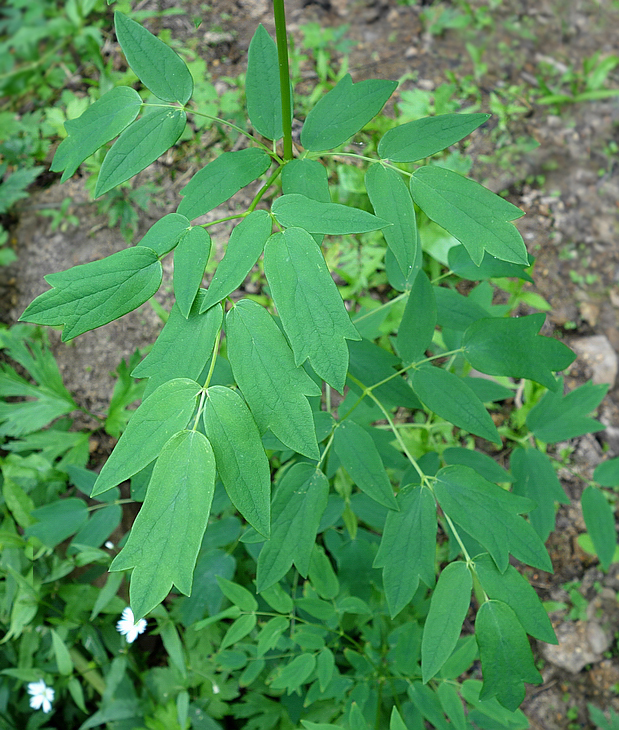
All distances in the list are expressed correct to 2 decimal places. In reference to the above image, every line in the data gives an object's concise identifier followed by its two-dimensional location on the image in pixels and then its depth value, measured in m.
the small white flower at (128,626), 0.36
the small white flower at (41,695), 0.38
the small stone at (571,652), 0.46
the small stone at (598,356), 0.54
